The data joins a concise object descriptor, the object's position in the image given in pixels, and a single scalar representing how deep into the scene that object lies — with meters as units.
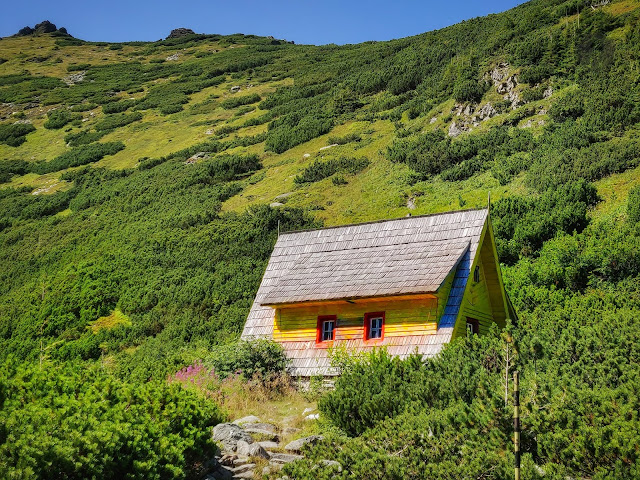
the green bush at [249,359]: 18.19
